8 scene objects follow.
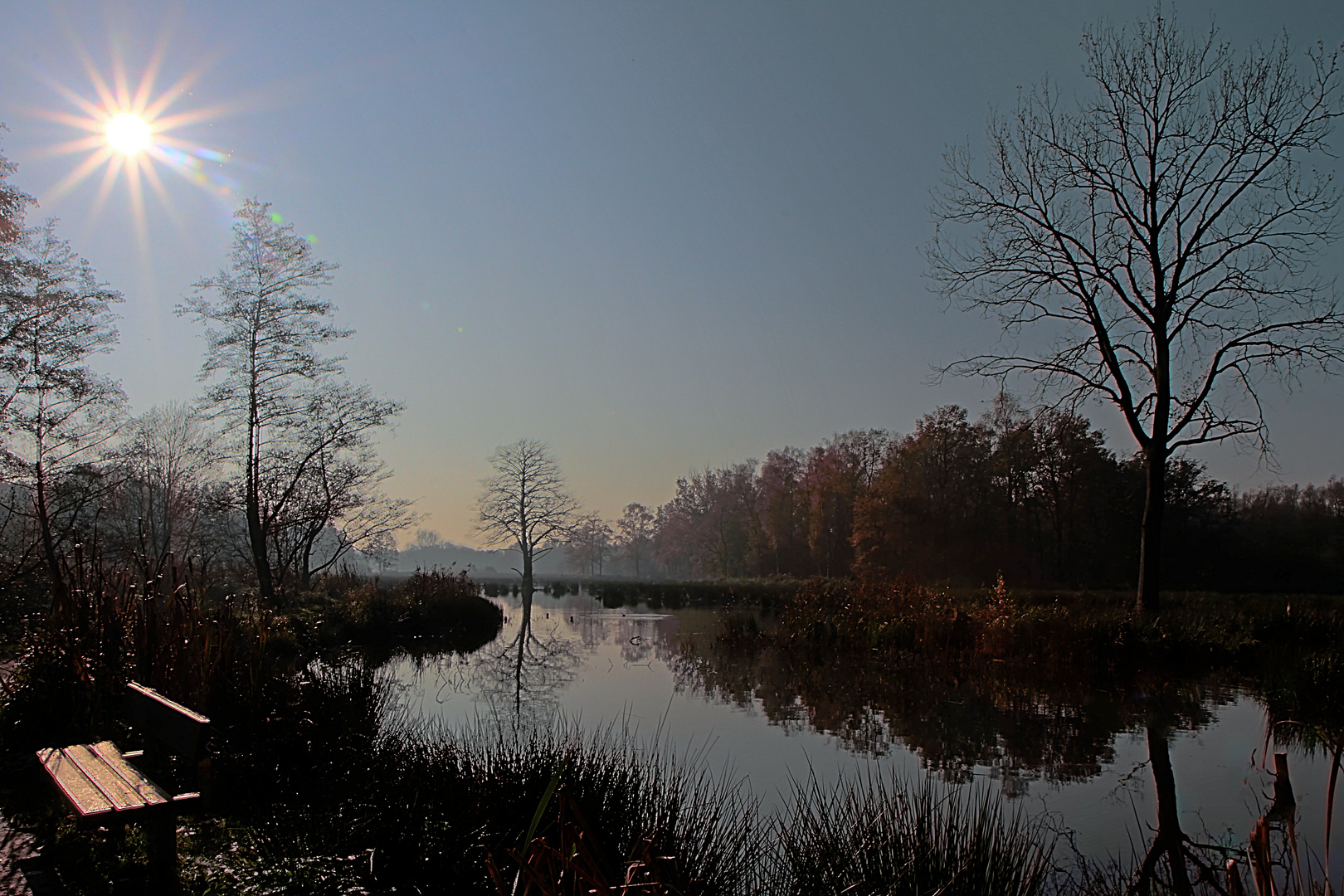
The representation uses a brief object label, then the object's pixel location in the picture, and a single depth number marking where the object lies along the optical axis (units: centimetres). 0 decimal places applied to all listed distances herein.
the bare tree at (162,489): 2462
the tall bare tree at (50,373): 1479
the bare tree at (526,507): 4672
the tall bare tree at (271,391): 1841
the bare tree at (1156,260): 1491
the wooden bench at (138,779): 340
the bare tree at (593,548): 7881
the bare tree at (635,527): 8875
